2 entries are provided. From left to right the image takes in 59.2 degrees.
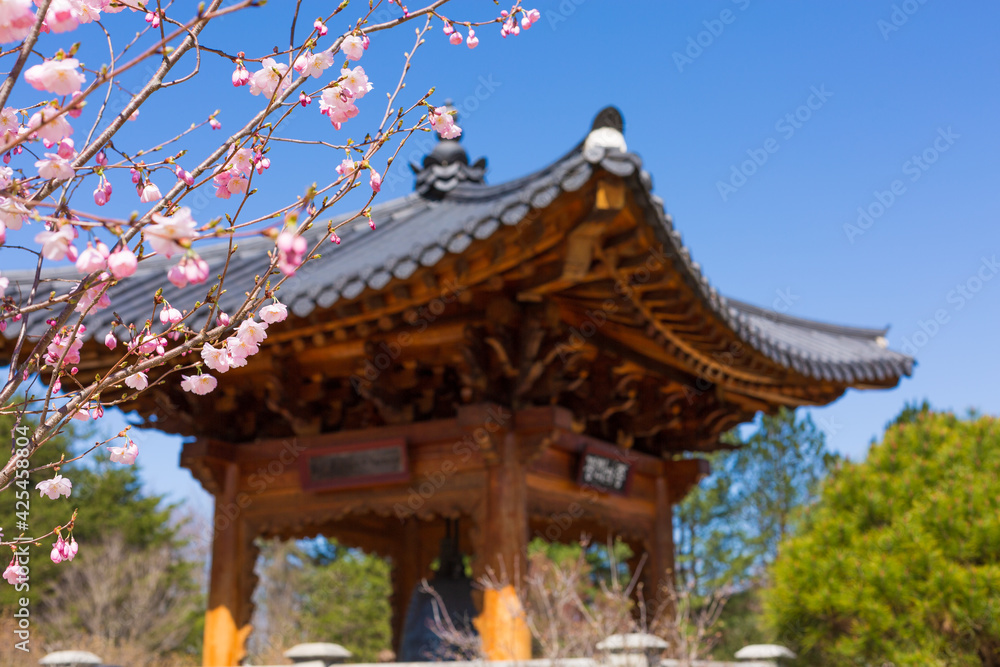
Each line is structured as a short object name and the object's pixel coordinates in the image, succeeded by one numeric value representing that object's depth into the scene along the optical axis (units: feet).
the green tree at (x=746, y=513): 55.47
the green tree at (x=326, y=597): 55.42
